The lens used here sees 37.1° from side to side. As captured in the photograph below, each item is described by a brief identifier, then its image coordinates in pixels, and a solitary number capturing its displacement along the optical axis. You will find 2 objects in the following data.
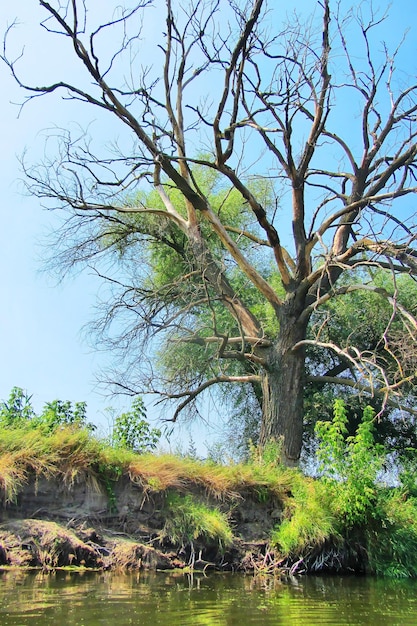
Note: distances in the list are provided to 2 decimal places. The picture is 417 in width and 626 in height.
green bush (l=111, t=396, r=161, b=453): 11.05
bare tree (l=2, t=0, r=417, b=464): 12.95
